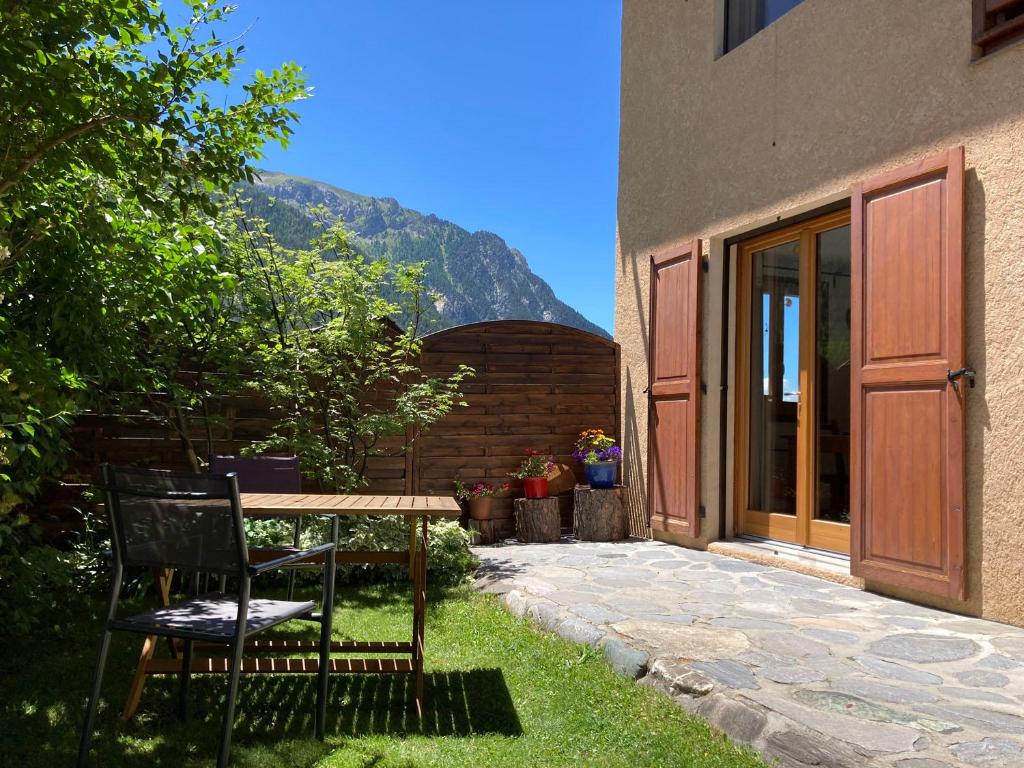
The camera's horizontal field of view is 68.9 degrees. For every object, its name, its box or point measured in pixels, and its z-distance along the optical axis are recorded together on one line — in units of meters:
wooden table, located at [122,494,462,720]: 2.69
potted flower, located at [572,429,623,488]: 6.54
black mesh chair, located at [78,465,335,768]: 2.14
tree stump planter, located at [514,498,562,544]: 6.47
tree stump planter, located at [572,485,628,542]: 6.32
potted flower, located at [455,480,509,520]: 6.59
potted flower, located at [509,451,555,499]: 6.66
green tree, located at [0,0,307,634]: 2.40
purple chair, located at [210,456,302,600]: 3.92
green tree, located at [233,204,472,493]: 5.62
